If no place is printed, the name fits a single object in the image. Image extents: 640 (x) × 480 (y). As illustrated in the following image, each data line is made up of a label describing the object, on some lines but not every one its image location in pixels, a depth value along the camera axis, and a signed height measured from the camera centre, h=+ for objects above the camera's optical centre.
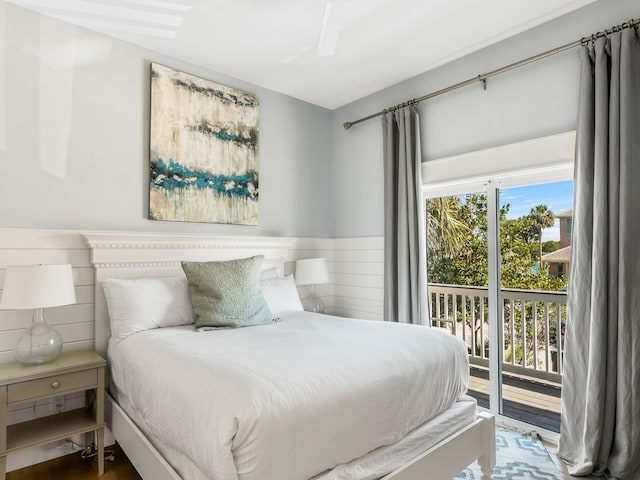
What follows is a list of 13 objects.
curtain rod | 2.21 +1.20
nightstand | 1.92 -0.77
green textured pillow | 2.37 -0.32
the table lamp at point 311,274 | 3.44 -0.26
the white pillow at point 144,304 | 2.33 -0.37
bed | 1.28 -0.61
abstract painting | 2.91 +0.73
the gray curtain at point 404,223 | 3.19 +0.18
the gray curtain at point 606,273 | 2.08 -0.15
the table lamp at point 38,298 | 1.98 -0.28
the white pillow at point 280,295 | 2.91 -0.38
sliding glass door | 2.67 -0.32
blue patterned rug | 2.14 -1.24
